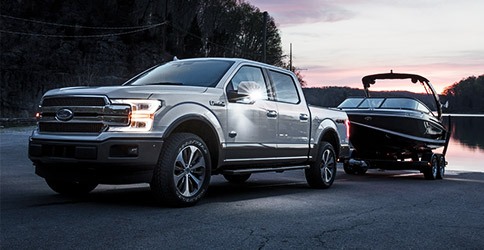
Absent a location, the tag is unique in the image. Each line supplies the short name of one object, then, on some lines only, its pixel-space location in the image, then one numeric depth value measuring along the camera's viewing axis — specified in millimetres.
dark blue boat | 14555
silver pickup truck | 6582
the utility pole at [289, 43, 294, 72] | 71688
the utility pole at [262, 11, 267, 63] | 36781
